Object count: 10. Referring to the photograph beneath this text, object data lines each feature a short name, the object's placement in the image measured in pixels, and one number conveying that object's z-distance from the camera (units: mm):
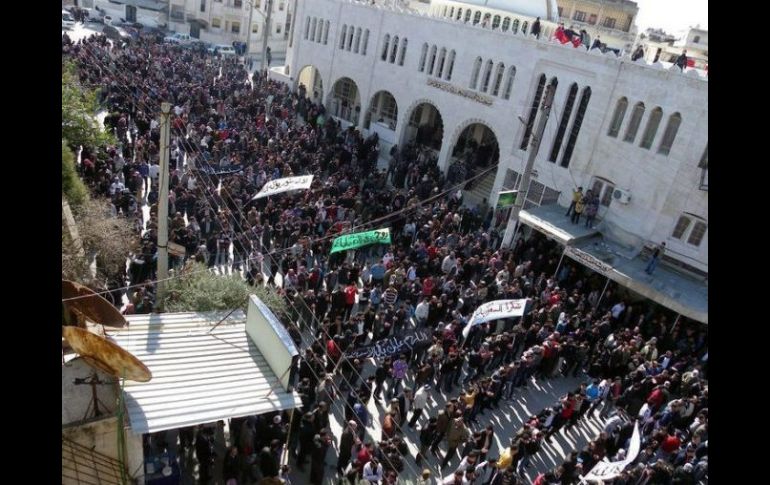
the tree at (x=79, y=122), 17781
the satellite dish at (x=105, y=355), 7188
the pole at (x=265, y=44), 37497
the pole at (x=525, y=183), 16188
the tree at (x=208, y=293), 11320
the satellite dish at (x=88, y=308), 8562
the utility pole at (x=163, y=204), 10906
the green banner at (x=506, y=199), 18125
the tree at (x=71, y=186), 14367
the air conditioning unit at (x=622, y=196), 19781
